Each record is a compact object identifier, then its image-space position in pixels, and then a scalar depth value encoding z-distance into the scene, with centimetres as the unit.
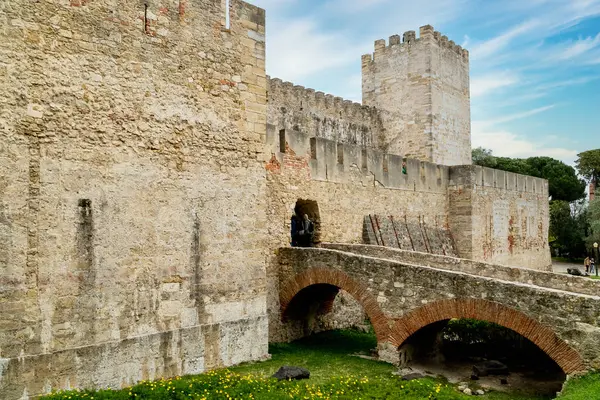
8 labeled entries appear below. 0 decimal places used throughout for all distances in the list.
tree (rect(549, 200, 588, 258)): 3841
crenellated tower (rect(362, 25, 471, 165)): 2219
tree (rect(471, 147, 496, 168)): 4658
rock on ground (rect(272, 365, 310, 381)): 816
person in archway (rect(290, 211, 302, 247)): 1288
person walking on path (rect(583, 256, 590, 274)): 2897
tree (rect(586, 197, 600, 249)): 3275
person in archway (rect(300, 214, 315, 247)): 1274
